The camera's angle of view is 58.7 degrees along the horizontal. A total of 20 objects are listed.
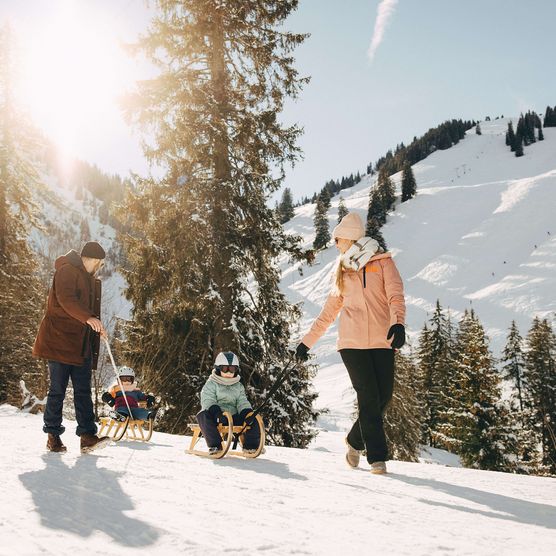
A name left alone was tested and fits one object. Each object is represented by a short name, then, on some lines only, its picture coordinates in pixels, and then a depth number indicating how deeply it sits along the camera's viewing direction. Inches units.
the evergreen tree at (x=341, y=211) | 3867.6
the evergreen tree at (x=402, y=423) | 1054.4
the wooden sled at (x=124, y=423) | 291.7
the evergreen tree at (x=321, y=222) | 3570.4
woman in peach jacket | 179.6
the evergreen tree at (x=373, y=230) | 2836.9
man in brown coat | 195.0
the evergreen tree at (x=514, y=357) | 1952.4
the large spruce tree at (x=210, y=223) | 450.9
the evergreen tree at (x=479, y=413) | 1070.4
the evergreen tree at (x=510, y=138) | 5751.0
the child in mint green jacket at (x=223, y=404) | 218.8
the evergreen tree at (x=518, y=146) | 5482.3
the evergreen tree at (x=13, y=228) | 781.3
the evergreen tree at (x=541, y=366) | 1691.7
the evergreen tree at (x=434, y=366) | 1812.3
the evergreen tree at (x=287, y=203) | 4692.4
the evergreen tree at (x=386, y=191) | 4086.1
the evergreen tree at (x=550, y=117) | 6501.5
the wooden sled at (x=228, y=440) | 213.5
